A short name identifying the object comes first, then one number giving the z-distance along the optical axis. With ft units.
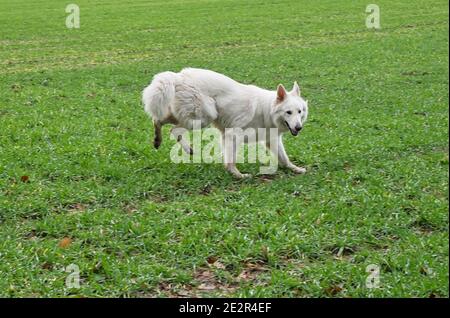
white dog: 25.98
